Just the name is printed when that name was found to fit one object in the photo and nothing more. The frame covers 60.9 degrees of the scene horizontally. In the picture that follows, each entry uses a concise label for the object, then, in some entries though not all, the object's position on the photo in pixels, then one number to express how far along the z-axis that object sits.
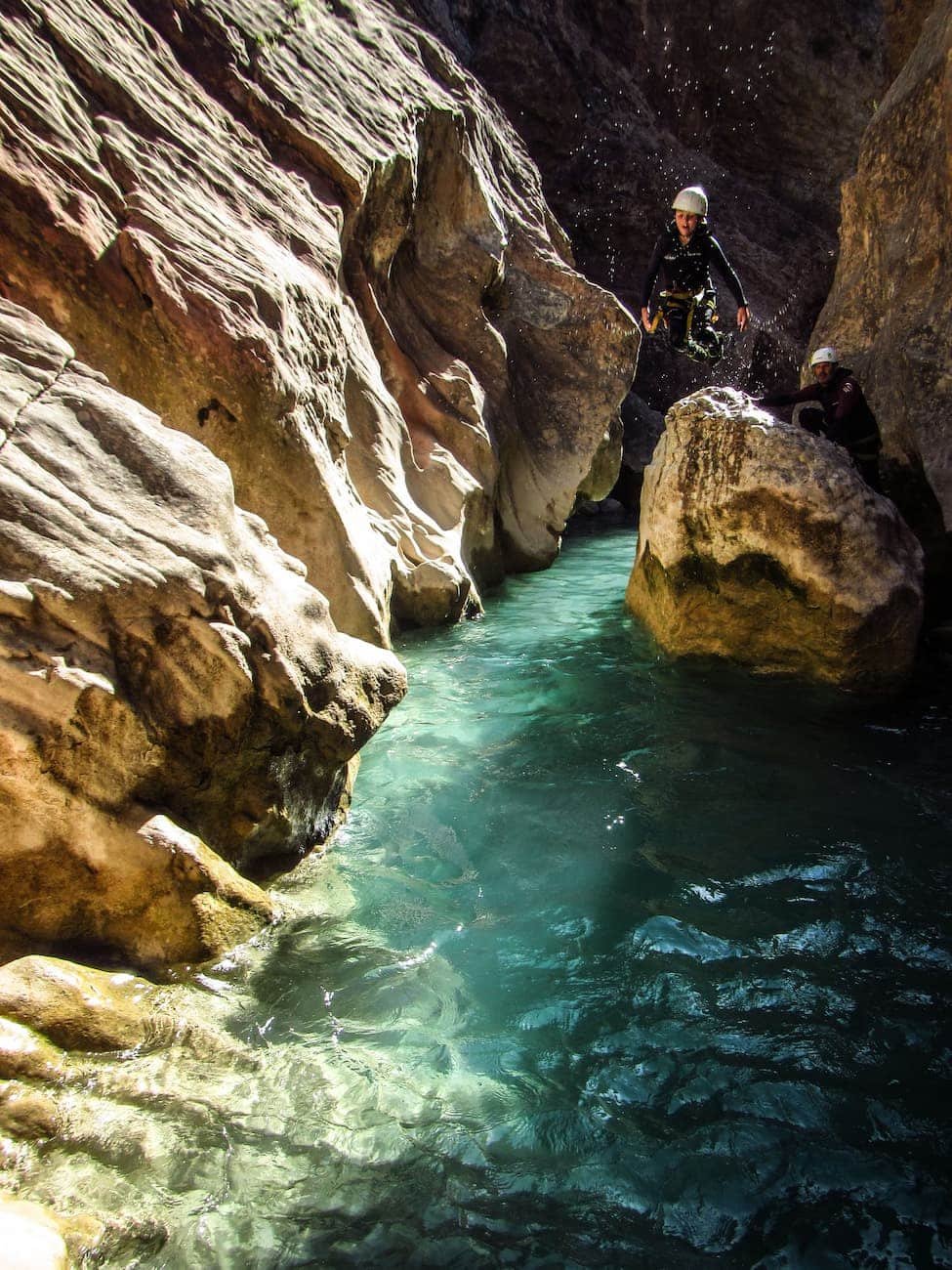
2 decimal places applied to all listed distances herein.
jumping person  7.34
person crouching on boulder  7.11
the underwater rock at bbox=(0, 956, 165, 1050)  2.25
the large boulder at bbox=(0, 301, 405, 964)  2.56
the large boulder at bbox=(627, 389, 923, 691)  5.80
